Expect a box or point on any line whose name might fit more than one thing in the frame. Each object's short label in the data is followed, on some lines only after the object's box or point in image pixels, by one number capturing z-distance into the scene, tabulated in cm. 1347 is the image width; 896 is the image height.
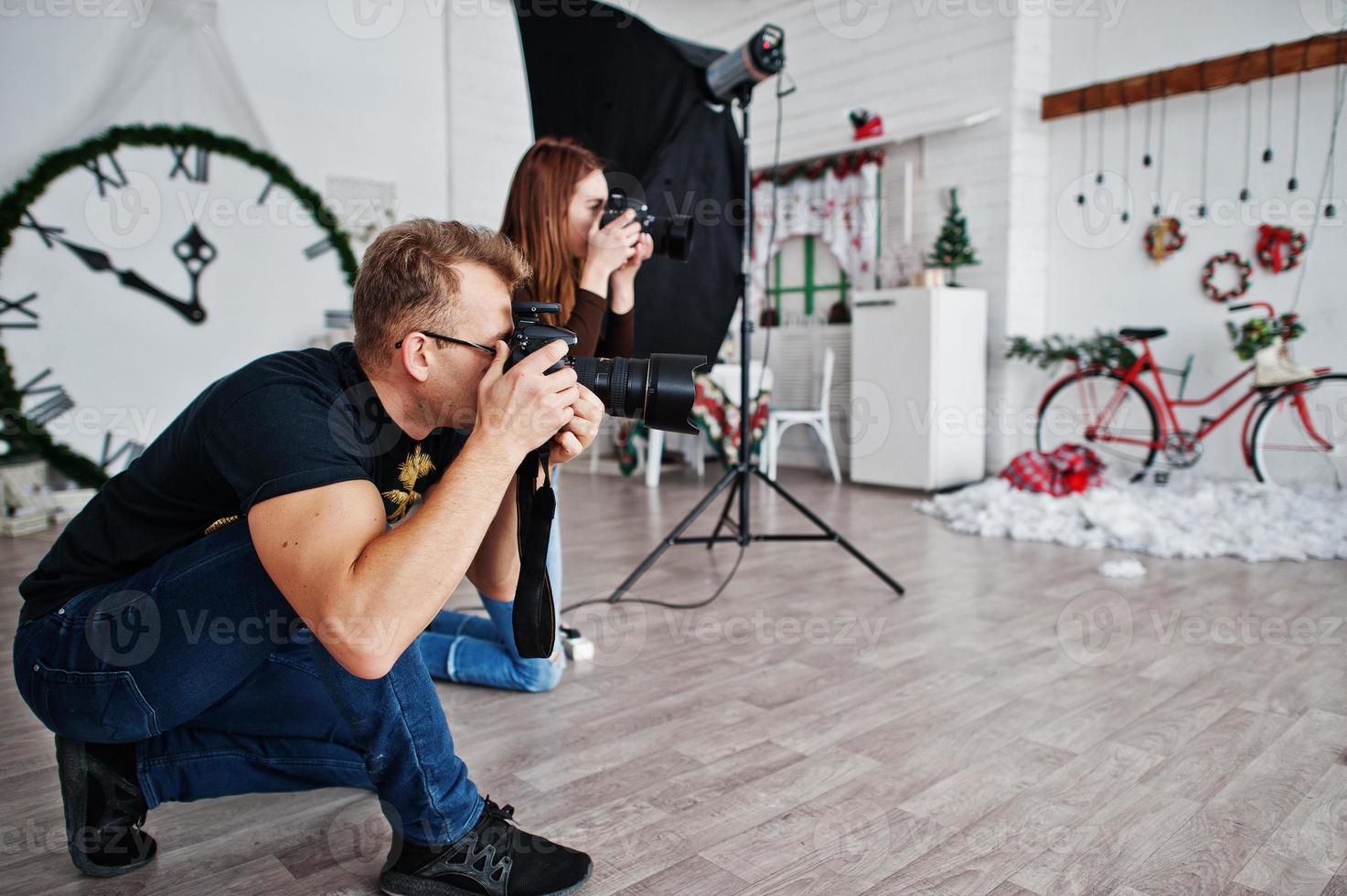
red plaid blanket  364
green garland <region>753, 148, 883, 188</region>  490
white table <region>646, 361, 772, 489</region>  428
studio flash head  203
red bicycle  355
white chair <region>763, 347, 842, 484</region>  437
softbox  233
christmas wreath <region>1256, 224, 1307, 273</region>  362
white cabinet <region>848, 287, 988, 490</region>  414
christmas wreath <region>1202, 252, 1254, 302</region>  375
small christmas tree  434
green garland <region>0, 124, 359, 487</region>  341
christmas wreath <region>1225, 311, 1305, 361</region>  347
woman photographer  160
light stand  221
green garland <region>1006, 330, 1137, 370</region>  392
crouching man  82
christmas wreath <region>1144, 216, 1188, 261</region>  395
